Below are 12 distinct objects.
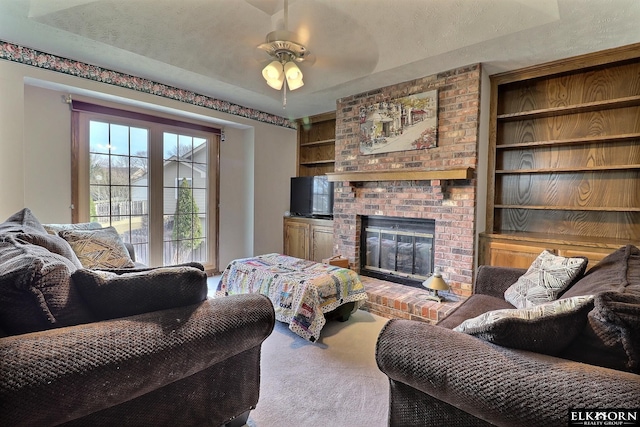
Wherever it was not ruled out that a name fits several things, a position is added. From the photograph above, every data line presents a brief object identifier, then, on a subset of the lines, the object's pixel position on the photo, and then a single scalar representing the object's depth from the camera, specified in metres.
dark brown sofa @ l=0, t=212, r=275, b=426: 0.87
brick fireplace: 3.12
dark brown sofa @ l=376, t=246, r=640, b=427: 0.80
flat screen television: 4.73
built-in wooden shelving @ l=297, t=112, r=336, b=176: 5.11
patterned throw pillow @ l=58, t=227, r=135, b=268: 2.47
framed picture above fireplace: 3.39
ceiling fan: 2.16
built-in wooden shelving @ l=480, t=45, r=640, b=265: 2.90
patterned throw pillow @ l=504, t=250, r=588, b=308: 1.77
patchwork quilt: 2.41
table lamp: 2.98
